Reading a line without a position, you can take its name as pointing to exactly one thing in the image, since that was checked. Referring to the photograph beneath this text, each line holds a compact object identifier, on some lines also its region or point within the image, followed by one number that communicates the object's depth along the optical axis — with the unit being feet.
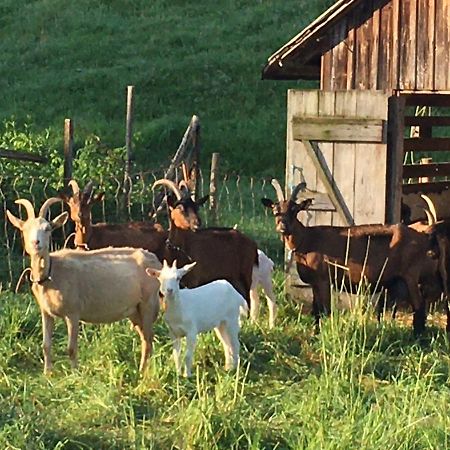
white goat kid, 31.32
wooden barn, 41.06
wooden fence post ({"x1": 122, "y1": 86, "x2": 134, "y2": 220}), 50.75
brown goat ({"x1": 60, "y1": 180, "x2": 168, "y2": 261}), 40.32
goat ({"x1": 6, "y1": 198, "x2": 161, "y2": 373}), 31.14
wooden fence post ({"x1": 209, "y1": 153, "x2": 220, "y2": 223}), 50.96
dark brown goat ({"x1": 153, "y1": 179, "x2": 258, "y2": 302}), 40.47
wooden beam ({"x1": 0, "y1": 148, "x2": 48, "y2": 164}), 49.81
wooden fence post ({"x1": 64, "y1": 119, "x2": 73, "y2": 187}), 48.16
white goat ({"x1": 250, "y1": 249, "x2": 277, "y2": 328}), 40.32
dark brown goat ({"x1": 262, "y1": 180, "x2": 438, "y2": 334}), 39.40
